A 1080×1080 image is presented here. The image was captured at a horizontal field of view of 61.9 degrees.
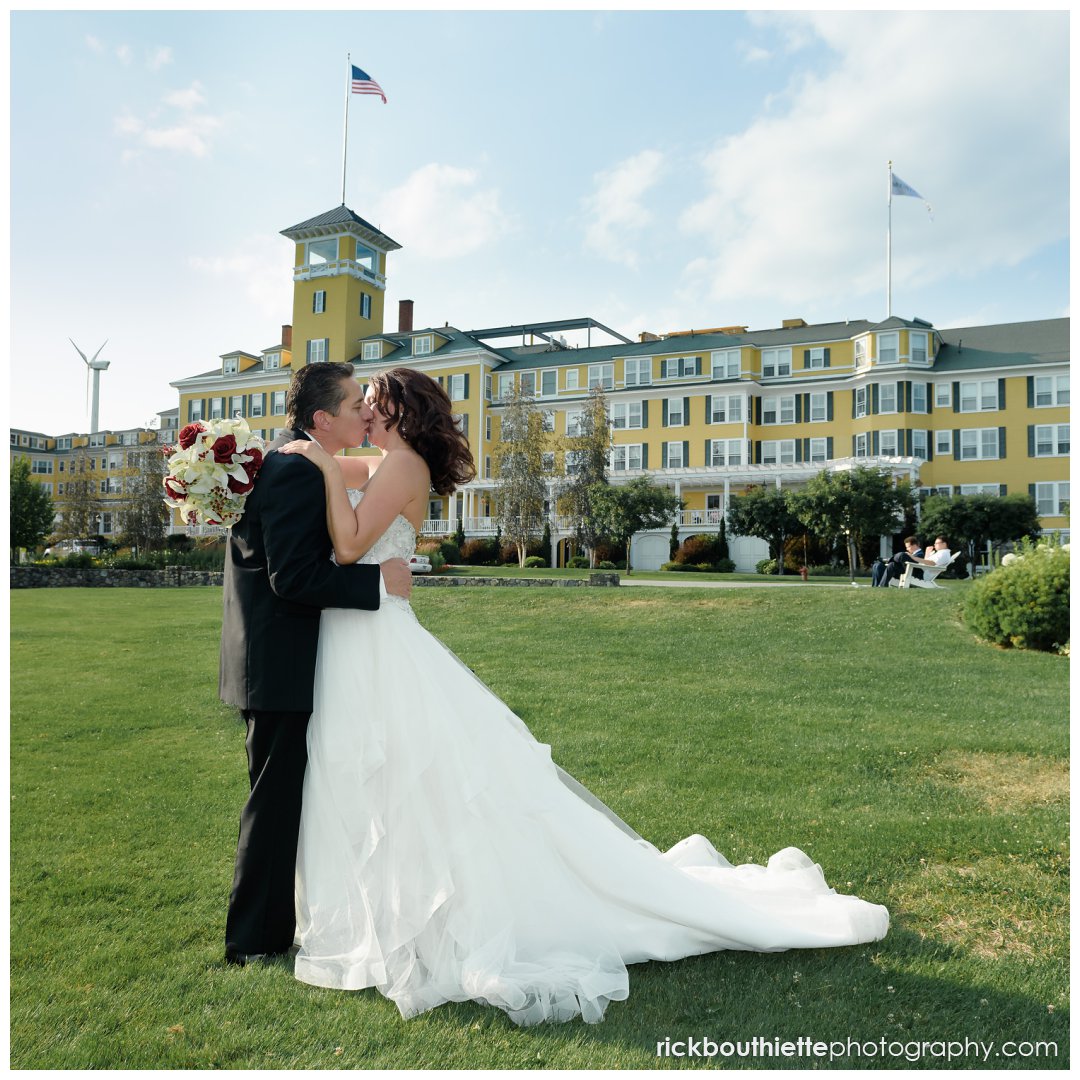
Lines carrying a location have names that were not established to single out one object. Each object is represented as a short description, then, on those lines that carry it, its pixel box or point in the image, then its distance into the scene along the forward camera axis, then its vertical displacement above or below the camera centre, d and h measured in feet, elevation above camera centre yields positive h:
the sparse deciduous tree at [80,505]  167.32 +5.69
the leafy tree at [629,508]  117.91 +4.00
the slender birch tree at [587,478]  117.91 +7.86
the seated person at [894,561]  77.14 -2.08
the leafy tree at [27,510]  148.87 +4.13
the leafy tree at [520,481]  118.73 +7.49
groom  13.08 -1.90
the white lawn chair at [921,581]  72.23 -3.23
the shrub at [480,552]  144.05 -2.49
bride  12.67 -4.56
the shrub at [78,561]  107.90 -3.24
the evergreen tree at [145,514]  146.61 +3.43
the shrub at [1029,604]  43.75 -3.20
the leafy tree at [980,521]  132.05 +2.67
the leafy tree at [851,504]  116.37 +4.45
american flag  113.38 +57.53
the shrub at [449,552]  123.54 -2.13
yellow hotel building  152.46 +27.29
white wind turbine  194.90 +36.96
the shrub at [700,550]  143.84 -1.98
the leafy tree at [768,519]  133.49 +2.89
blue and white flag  144.56 +56.27
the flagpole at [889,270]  162.50 +49.15
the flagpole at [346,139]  132.03 +71.40
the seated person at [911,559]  73.77 -1.73
